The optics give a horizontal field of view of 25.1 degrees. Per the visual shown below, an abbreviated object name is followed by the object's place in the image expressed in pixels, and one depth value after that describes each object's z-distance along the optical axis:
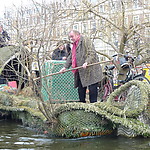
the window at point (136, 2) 10.94
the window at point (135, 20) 11.87
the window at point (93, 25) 10.65
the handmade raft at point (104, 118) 5.27
